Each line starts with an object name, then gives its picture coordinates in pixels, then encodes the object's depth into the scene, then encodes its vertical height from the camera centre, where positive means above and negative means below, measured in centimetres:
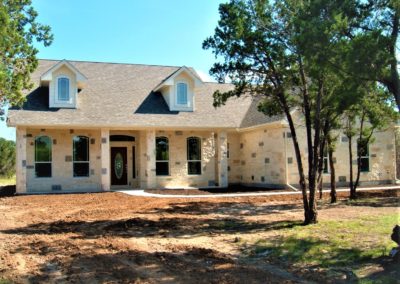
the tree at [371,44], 702 +189
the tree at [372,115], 1431 +174
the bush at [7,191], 2052 -108
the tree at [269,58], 1095 +270
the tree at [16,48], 835 +242
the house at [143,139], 2131 +143
